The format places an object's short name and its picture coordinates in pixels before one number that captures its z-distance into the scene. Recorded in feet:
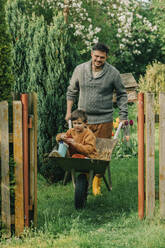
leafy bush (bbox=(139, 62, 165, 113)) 56.08
